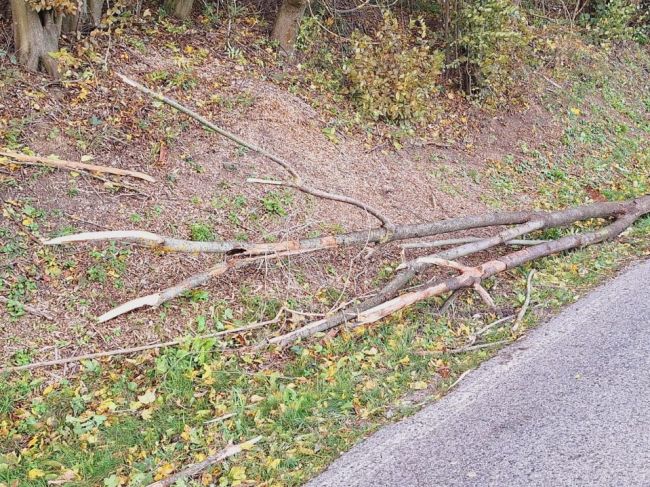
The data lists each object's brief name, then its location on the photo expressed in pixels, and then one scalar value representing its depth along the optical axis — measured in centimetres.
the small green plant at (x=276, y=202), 609
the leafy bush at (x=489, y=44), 878
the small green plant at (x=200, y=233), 544
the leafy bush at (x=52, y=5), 567
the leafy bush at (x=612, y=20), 1195
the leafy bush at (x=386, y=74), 809
